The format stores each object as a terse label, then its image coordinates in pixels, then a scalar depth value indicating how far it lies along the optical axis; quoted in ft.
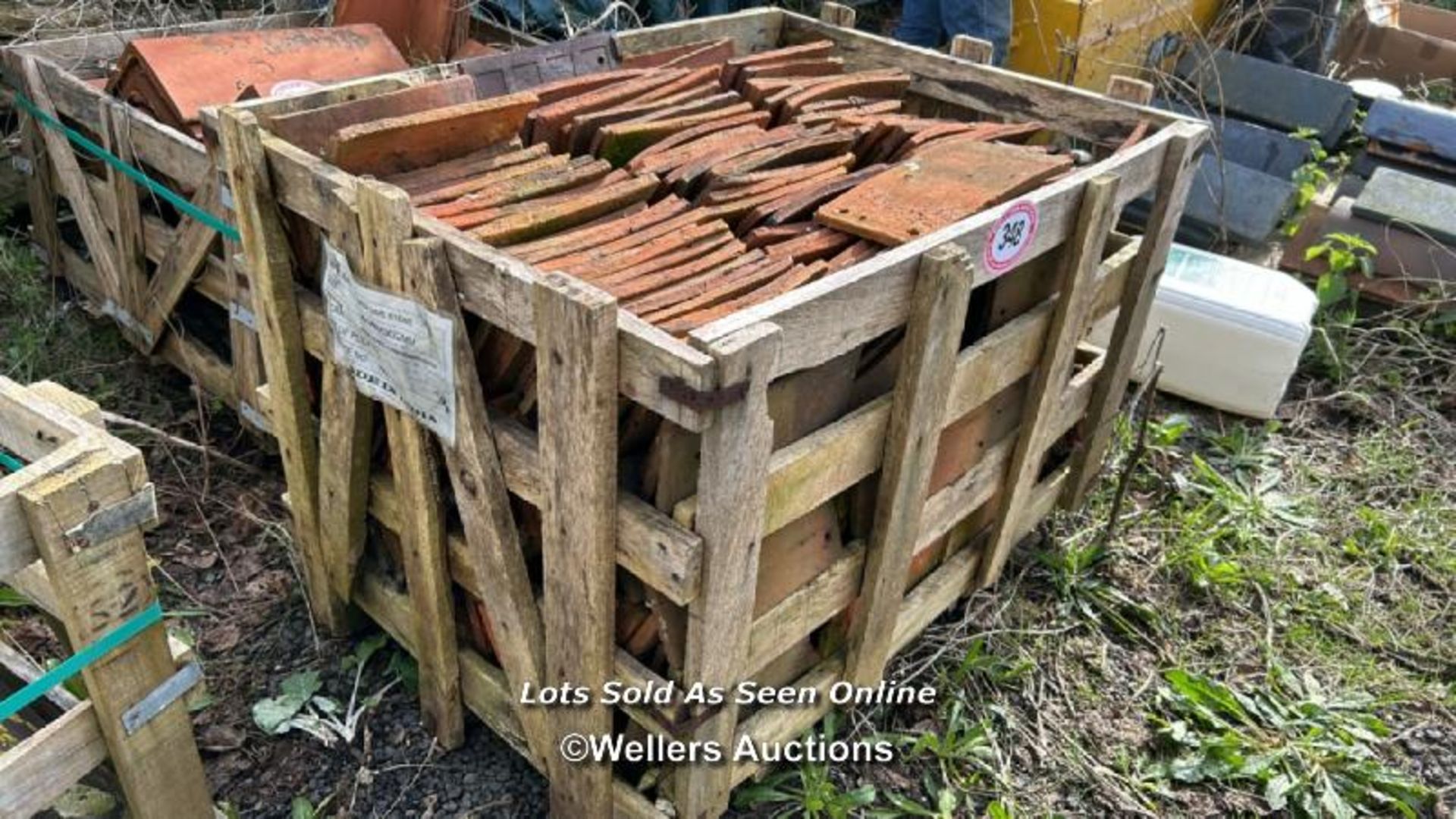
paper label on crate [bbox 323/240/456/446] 7.16
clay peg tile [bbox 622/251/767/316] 6.75
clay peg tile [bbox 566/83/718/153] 8.79
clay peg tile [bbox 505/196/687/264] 7.21
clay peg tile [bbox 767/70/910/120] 10.02
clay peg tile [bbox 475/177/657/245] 7.37
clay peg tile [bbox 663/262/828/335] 6.56
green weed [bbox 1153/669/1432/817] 9.88
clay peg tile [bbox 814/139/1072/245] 7.93
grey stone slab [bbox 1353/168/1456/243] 15.64
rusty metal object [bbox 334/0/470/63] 15.65
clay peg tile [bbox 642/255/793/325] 6.70
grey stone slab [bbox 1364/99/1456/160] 17.35
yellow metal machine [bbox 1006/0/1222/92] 16.67
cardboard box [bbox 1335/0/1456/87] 25.45
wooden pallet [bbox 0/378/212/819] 5.98
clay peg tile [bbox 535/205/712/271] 7.19
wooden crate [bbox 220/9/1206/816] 6.42
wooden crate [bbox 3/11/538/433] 11.88
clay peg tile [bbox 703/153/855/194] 8.38
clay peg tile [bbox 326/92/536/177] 7.90
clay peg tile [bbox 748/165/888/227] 8.16
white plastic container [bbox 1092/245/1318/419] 13.98
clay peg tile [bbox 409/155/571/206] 7.74
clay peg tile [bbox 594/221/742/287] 7.00
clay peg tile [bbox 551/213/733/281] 7.11
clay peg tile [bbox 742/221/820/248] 7.94
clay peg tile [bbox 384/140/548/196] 8.08
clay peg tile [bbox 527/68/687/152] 8.79
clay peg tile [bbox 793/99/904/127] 9.84
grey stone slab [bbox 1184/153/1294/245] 16.52
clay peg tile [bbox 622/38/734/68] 10.78
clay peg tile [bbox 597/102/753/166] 8.71
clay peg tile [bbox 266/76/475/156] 8.35
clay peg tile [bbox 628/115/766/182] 8.57
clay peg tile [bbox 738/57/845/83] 10.56
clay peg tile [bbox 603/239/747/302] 6.87
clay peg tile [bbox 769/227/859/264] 7.70
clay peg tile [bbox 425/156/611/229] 7.50
